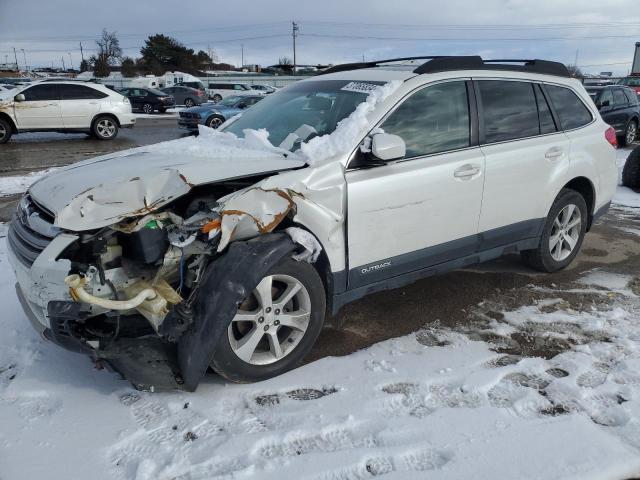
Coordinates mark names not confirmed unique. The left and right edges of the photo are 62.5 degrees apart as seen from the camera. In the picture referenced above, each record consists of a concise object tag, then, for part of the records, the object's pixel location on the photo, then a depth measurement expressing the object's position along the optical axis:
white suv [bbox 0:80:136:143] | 15.27
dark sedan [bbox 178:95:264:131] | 17.98
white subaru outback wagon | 2.75
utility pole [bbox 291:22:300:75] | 75.81
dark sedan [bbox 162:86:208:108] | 34.38
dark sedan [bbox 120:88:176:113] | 30.15
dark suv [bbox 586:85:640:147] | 14.48
